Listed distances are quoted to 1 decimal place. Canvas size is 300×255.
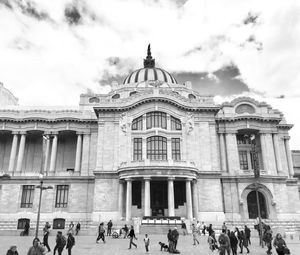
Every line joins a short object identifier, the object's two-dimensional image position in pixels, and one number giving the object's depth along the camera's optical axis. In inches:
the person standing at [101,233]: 1012.1
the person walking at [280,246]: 589.0
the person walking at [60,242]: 677.9
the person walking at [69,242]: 692.1
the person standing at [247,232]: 912.4
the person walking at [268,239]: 784.9
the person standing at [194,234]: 978.7
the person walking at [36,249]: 487.5
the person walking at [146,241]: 821.2
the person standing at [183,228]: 1333.4
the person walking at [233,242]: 752.3
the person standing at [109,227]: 1314.6
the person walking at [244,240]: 826.2
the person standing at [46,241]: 822.5
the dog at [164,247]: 836.6
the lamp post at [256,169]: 1637.6
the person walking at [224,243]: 658.2
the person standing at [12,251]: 464.3
